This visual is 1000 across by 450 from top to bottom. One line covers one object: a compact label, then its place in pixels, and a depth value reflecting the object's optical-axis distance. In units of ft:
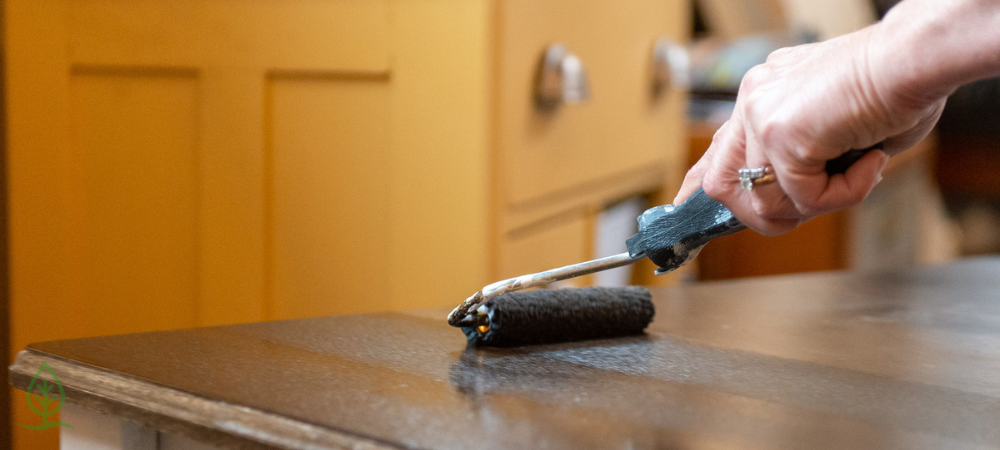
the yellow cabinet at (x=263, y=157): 3.73
